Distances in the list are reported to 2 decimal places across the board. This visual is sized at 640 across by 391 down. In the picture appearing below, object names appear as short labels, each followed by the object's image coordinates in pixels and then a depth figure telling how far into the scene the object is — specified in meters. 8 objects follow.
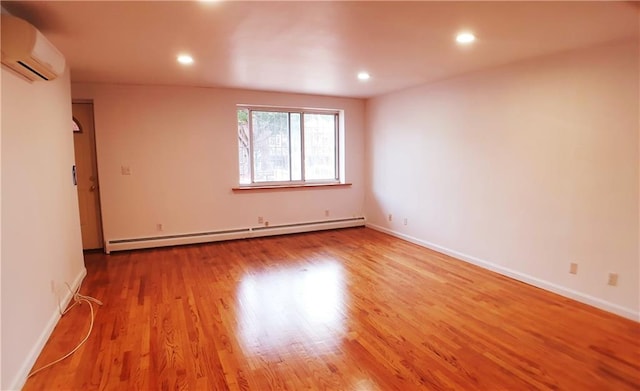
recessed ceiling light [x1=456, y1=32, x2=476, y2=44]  2.79
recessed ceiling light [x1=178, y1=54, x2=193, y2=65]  3.36
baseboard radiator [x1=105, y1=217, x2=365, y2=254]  4.86
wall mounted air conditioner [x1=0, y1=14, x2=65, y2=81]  2.01
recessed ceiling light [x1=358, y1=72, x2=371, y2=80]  4.12
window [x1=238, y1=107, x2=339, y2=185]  5.53
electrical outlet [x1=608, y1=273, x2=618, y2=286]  2.95
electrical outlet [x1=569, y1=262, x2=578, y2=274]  3.22
